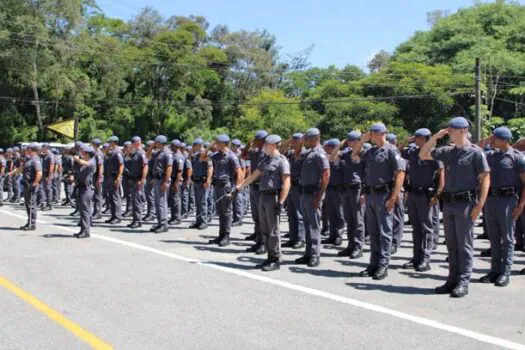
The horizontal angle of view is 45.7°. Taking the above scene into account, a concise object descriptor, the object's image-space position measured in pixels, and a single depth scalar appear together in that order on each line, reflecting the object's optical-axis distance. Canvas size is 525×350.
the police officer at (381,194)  8.16
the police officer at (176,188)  14.41
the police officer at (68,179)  19.23
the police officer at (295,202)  11.17
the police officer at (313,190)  9.07
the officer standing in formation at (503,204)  7.95
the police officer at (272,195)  8.76
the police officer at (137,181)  13.79
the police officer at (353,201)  10.11
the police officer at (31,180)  12.91
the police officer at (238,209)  14.97
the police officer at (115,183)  14.65
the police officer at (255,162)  11.04
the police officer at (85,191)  11.94
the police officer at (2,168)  21.32
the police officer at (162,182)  12.87
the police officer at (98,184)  14.05
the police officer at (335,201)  10.98
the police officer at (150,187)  14.04
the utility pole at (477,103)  27.91
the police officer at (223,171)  11.44
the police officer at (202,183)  13.36
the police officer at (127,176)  15.11
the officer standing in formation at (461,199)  7.18
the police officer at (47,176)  19.00
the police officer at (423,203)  8.89
